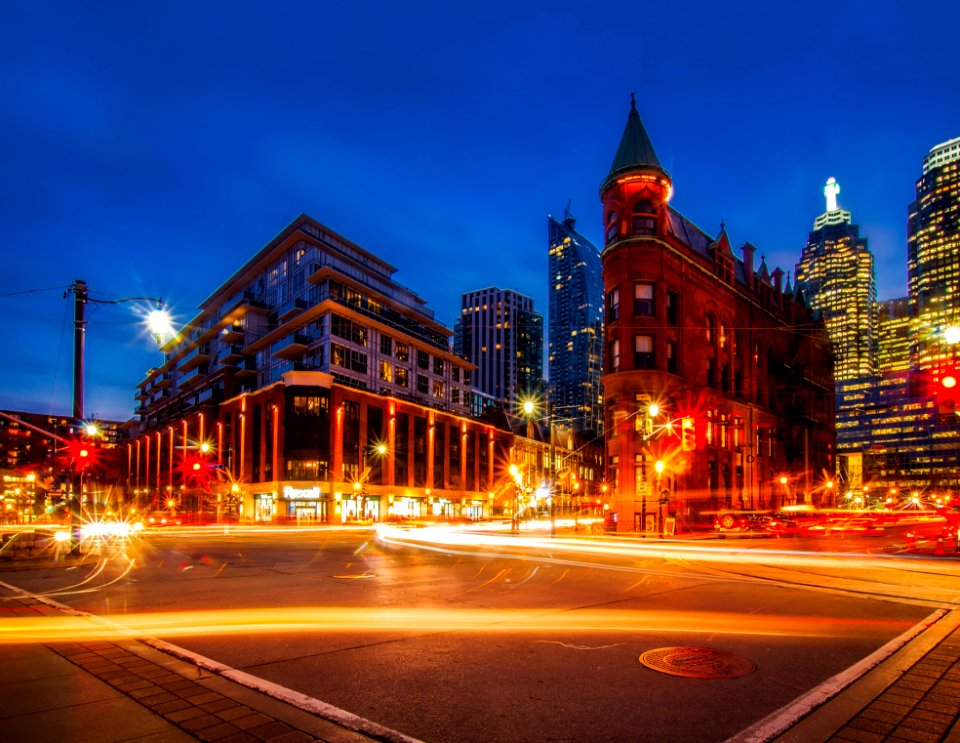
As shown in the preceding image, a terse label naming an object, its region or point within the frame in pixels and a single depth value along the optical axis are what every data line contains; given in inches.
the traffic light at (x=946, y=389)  609.0
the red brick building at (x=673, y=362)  1647.4
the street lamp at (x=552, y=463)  1453.0
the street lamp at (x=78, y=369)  748.6
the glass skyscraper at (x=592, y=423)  6486.2
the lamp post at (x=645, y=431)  1395.2
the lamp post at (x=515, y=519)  1688.0
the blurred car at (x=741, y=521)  1501.0
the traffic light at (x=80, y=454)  777.6
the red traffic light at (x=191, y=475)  3332.7
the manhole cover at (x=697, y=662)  288.5
